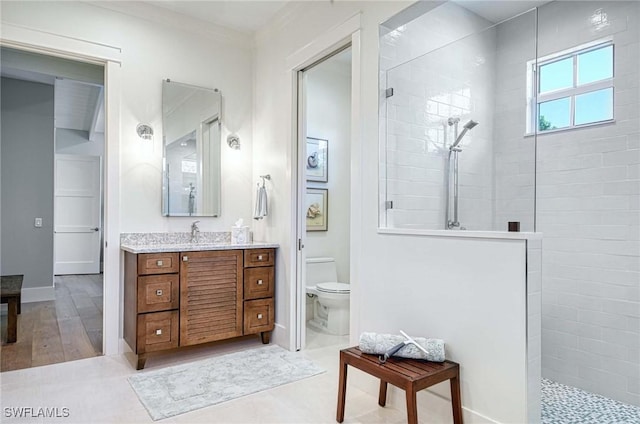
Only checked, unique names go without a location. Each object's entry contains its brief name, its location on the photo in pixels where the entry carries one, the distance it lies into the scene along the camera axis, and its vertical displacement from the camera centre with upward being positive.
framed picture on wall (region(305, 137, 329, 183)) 4.13 +0.54
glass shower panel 2.21 +0.48
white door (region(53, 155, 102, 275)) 7.29 -0.07
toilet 3.62 -0.77
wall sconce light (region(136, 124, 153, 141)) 3.27 +0.64
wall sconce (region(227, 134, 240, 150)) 3.69 +0.64
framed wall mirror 3.39 +0.53
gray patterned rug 2.30 -1.08
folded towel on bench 1.92 -0.65
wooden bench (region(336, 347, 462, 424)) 1.72 -0.73
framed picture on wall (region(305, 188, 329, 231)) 4.14 +0.03
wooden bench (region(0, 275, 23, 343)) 3.30 -0.80
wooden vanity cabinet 2.78 -0.61
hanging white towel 3.51 +0.07
